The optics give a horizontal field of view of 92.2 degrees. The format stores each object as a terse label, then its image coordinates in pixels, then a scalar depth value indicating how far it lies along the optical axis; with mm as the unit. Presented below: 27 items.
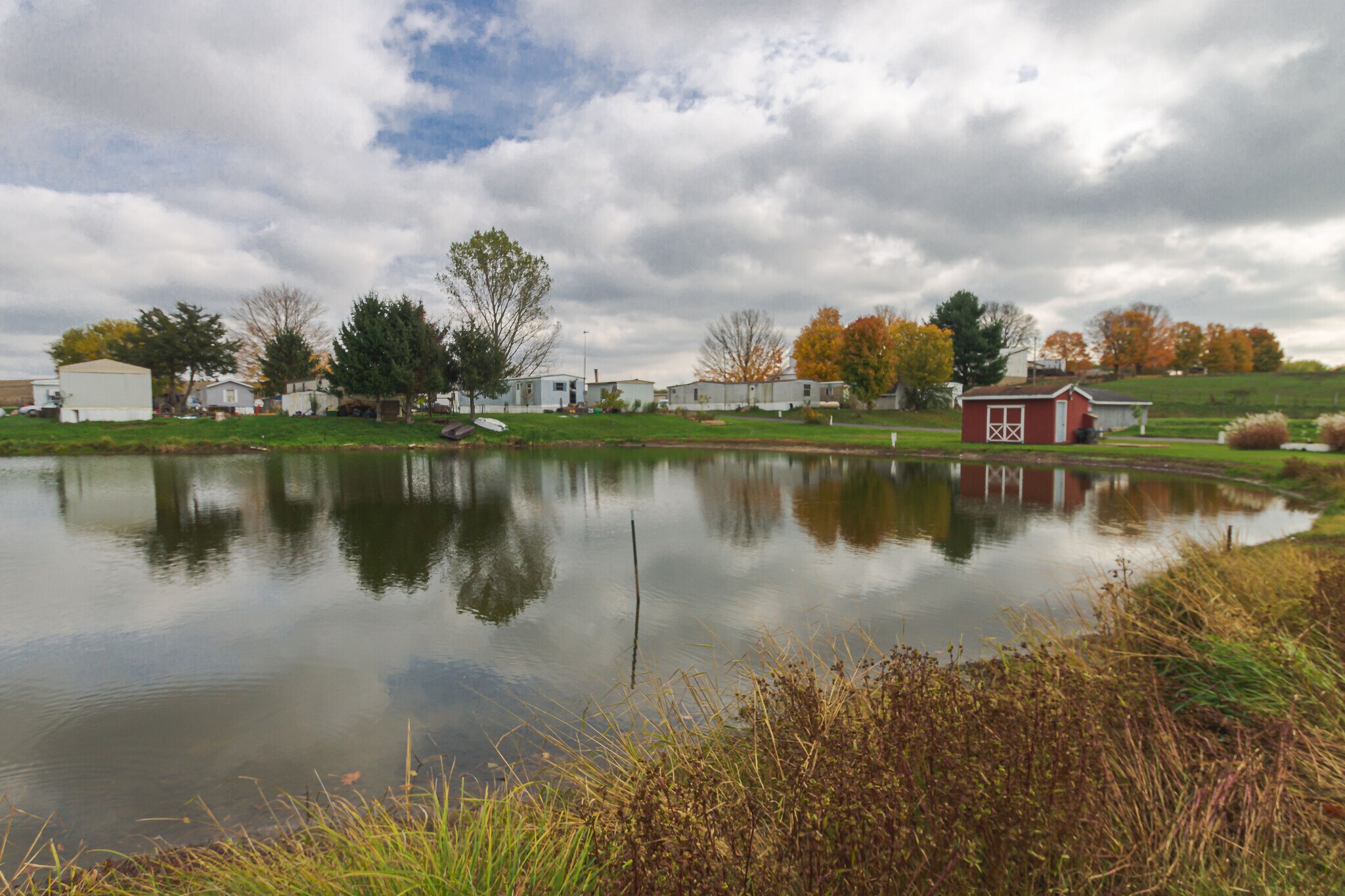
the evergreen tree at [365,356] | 43750
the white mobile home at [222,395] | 60875
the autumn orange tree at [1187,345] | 79375
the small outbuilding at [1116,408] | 45281
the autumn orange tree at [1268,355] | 84188
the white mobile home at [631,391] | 64312
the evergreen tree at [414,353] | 43719
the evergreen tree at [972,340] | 63125
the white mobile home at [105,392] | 41344
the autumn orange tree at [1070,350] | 88125
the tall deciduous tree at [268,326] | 65500
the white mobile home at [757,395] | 66188
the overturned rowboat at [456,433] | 42531
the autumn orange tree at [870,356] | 55656
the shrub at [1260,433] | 30375
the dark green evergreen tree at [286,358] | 57125
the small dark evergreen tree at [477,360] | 46062
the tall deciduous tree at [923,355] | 56719
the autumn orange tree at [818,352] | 68562
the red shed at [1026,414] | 35938
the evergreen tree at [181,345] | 46438
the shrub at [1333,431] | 27906
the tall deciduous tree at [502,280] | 46594
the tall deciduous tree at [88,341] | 66500
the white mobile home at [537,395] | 60406
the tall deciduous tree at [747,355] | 82312
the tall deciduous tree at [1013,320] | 86062
